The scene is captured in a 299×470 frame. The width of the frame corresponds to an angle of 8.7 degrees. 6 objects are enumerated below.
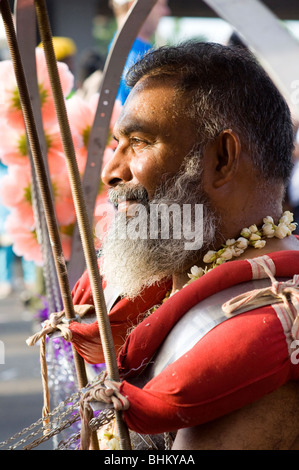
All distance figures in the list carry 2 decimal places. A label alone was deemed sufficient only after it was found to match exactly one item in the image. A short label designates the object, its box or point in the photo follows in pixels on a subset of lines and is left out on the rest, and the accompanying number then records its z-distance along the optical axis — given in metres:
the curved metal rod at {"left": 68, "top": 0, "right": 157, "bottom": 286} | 2.29
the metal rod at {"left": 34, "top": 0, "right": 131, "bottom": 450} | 1.92
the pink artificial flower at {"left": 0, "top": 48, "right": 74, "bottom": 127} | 2.41
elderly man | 1.91
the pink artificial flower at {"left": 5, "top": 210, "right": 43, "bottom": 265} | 2.51
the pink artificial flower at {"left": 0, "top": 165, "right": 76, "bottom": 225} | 2.47
